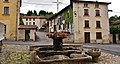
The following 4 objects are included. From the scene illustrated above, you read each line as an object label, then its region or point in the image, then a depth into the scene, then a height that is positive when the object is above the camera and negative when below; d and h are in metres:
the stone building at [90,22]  12.90 +1.73
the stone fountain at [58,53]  3.12 -1.19
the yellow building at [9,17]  12.12 +2.50
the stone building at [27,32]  12.43 -0.01
